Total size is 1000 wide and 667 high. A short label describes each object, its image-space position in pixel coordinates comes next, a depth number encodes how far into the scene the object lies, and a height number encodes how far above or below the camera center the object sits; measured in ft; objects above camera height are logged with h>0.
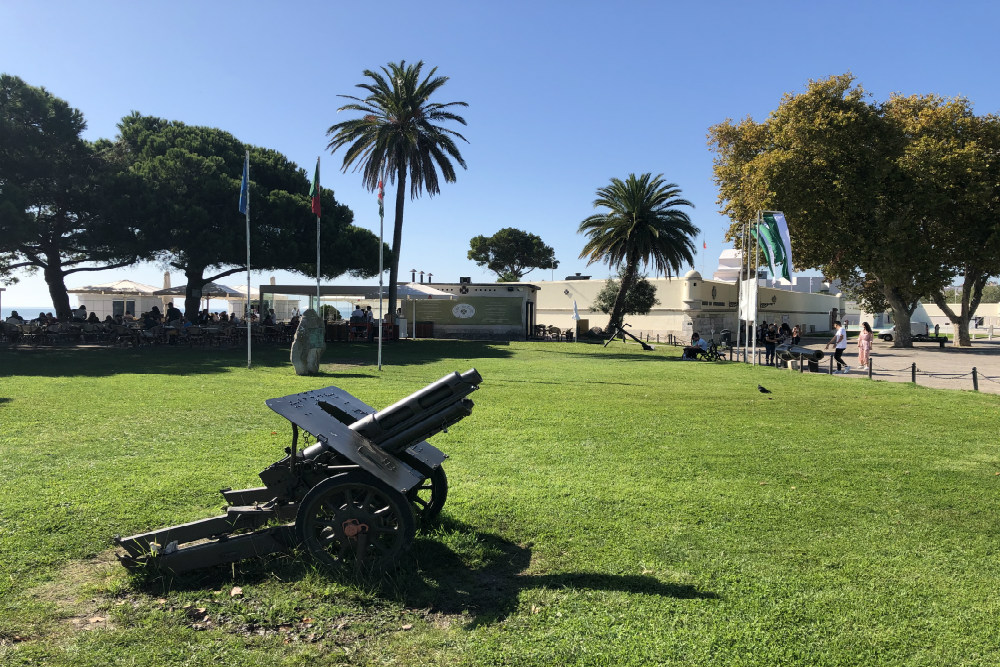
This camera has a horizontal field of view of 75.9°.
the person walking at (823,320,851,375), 62.28 -0.30
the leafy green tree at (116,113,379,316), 87.61 +17.26
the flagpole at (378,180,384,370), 60.27 +11.64
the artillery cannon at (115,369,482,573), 12.17 -3.33
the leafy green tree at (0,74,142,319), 74.49 +16.29
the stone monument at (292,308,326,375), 52.42 -1.17
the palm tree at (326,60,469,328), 97.91 +30.83
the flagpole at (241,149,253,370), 56.85 +12.51
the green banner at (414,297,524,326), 124.16 +4.46
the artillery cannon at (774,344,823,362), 63.62 -1.24
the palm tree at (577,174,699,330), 111.04 +19.09
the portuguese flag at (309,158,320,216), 63.46 +13.69
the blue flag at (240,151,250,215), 57.99 +12.45
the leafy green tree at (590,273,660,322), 143.54 +9.24
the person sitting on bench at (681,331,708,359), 78.59 -1.30
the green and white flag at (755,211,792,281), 65.72 +10.37
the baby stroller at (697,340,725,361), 78.48 -1.84
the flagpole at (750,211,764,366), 69.13 +4.88
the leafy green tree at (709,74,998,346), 98.58 +24.88
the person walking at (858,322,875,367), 63.05 +0.03
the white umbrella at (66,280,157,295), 107.04 +6.34
